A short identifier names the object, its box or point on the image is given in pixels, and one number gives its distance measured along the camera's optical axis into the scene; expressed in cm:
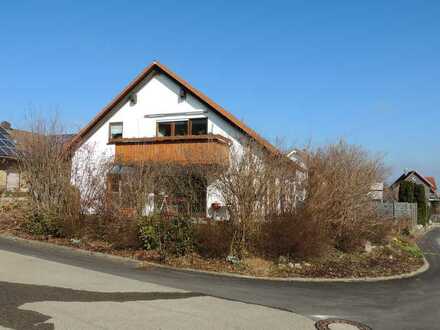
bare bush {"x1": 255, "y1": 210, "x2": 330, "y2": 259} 1273
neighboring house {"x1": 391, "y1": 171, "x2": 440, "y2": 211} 6761
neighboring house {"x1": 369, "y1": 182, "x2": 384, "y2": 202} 1666
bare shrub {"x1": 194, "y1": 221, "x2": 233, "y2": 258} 1284
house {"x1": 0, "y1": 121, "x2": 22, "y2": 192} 1820
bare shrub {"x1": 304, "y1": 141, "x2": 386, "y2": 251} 1444
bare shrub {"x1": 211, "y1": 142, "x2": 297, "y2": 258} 1288
